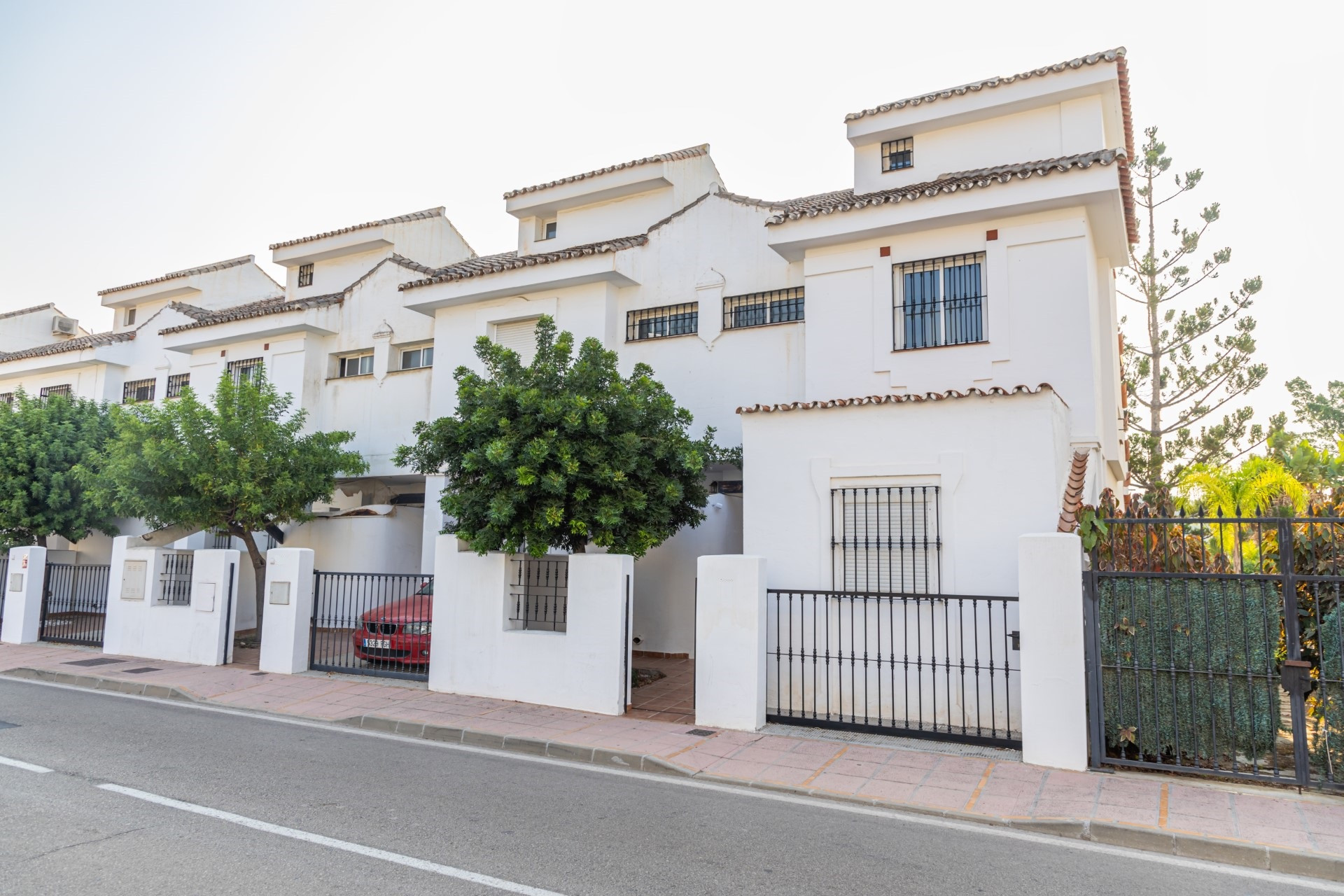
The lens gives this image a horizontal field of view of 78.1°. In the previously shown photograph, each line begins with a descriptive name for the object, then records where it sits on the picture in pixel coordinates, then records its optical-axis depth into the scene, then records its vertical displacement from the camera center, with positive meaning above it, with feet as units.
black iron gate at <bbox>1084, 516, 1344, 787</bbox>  22.15 -2.64
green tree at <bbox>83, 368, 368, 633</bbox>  47.39 +4.53
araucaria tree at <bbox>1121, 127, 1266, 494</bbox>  73.20 +17.28
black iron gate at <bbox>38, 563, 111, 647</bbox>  51.06 -3.85
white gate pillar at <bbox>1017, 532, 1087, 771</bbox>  24.22 -2.96
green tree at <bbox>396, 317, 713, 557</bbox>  32.99 +3.83
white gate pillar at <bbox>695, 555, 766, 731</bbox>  29.50 -3.43
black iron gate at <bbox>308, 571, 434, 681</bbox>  39.58 -4.13
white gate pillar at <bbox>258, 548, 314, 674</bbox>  40.63 -3.26
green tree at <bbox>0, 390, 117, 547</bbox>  58.70 +5.02
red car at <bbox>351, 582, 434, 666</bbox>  39.58 -4.19
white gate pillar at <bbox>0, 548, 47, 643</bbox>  52.11 -3.39
